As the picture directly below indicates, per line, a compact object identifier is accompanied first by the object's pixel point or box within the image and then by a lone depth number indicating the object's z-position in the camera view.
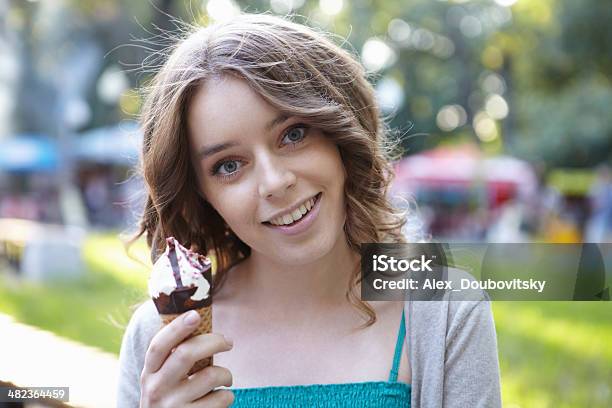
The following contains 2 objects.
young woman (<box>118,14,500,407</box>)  1.07
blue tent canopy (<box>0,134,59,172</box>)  21.30
